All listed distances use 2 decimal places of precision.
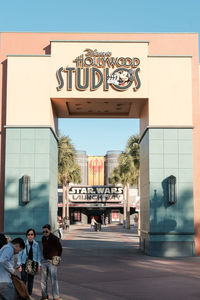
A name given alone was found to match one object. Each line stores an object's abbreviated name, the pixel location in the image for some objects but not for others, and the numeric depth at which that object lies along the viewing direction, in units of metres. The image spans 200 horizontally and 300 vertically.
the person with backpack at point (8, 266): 7.73
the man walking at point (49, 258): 11.45
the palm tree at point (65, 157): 51.16
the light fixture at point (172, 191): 23.05
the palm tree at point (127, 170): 54.58
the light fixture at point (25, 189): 22.94
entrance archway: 23.28
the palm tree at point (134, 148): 49.88
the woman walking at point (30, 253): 11.44
